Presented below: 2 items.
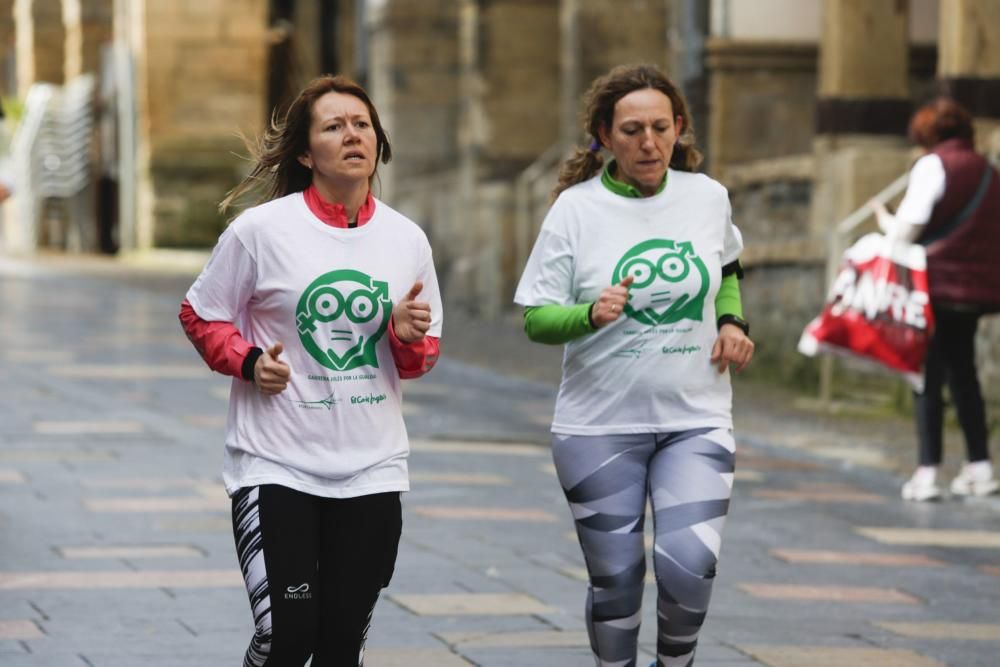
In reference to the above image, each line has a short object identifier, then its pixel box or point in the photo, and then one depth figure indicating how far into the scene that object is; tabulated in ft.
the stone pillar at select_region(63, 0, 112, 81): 131.03
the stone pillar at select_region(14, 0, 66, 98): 151.02
